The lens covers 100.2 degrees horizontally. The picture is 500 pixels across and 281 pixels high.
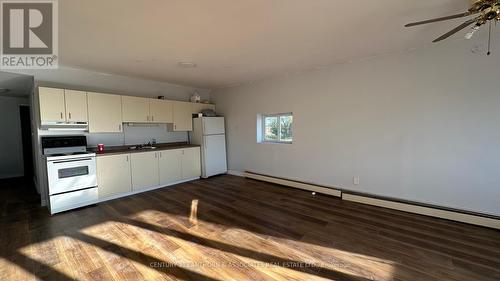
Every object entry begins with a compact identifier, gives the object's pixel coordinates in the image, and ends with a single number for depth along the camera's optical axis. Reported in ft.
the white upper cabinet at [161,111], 14.75
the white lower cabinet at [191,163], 15.80
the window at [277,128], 15.06
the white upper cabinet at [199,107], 17.28
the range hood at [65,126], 11.03
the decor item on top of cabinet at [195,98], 17.66
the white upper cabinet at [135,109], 13.38
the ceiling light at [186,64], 11.30
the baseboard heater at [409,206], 8.46
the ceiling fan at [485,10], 4.77
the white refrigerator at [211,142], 16.75
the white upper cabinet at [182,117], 16.07
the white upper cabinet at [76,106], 11.19
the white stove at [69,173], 10.34
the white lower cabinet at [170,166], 14.52
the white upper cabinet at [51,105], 10.40
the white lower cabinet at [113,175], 11.91
